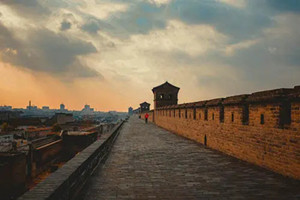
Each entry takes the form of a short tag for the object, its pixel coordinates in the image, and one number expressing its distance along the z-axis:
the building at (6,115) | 109.31
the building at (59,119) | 84.81
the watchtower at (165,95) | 39.53
